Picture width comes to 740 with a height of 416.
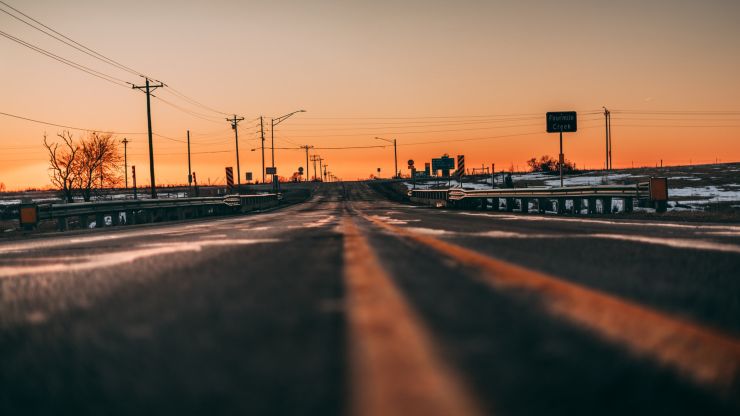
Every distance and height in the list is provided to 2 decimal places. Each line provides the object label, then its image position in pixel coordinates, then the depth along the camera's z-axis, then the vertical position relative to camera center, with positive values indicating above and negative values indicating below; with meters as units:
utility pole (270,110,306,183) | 71.56 +6.22
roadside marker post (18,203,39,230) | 18.91 -0.52
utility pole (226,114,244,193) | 65.58 +7.02
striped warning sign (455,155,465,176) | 50.12 +1.39
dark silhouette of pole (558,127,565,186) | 33.59 +1.61
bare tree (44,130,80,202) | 68.75 +3.16
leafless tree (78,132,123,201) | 70.44 +3.48
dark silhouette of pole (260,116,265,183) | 77.31 +5.06
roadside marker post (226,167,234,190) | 53.05 +1.14
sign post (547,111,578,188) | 40.44 +3.81
